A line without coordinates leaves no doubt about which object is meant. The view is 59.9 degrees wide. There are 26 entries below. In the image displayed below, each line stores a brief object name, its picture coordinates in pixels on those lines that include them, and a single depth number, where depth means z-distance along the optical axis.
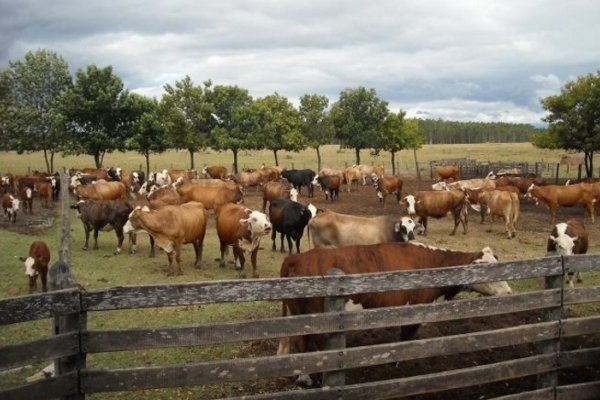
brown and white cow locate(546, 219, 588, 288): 13.11
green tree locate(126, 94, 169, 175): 40.06
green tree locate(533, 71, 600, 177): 33.97
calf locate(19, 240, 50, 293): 12.68
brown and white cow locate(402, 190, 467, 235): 21.91
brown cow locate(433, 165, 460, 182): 40.81
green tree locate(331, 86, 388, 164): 51.75
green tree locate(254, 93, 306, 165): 47.72
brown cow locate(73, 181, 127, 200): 26.81
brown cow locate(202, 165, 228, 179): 40.81
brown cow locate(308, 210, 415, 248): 14.11
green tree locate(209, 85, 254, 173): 45.19
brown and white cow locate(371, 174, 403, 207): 30.34
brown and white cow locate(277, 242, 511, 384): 6.71
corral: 4.32
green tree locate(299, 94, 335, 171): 52.16
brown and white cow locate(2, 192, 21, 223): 23.16
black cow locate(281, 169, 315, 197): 37.50
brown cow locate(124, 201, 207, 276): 15.63
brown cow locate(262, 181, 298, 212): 27.64
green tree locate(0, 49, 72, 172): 42.41
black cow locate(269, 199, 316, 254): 18.20
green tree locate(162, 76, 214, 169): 44.72
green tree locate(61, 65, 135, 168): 38.97
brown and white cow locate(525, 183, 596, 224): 24.09
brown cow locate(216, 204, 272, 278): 15.24
